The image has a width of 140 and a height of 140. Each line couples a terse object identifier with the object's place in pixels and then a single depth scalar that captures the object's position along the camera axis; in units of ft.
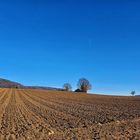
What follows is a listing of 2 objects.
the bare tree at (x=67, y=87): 293.42
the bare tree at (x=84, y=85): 254.70
